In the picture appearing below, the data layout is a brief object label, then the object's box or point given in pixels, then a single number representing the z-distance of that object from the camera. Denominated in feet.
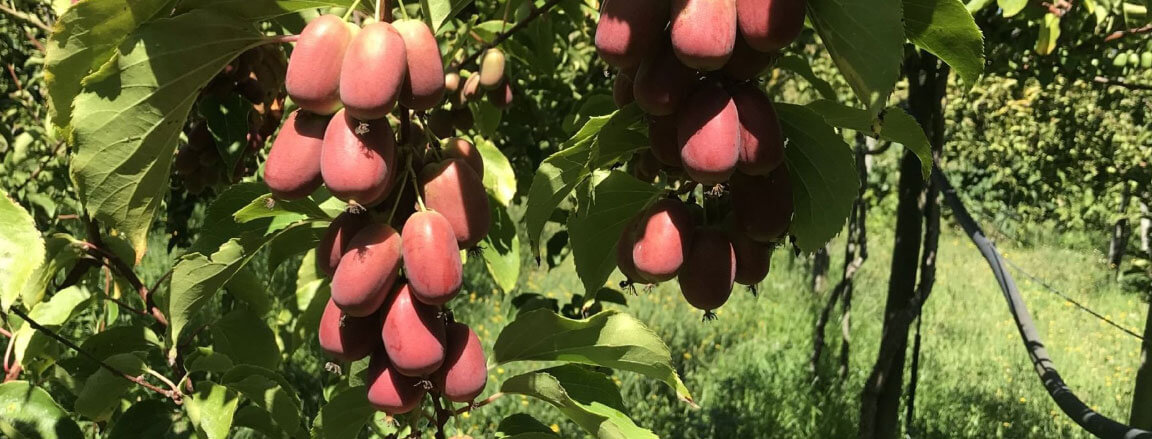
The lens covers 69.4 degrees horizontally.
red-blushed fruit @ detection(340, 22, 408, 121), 2.10
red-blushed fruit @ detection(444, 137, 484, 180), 2.80
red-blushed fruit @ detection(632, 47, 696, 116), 2.10
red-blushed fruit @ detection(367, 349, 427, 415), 2.52
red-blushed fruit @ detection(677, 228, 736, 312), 2.37
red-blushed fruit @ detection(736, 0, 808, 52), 1.90
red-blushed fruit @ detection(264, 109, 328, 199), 2.32
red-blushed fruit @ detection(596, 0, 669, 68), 2.07
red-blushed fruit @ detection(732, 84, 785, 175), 2.08
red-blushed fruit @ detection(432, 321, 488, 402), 2.54
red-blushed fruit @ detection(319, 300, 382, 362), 2.53
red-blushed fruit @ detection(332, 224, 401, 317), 2.33
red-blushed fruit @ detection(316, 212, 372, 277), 2.52
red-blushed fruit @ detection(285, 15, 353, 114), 2.21
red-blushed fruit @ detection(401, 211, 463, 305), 2.33
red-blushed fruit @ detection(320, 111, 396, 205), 2.18
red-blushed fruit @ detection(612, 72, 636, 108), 2.41
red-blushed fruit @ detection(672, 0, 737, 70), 1.92
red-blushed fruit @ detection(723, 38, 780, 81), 2.12
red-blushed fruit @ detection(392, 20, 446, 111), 2.29
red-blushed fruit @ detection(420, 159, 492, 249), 2.47
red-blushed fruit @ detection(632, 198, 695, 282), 2.37
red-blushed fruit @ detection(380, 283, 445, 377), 2.39
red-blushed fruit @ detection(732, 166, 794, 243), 2.24
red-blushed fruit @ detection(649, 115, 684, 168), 2.27
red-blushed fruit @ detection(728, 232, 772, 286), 2.42
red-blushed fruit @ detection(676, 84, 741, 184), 2.03
